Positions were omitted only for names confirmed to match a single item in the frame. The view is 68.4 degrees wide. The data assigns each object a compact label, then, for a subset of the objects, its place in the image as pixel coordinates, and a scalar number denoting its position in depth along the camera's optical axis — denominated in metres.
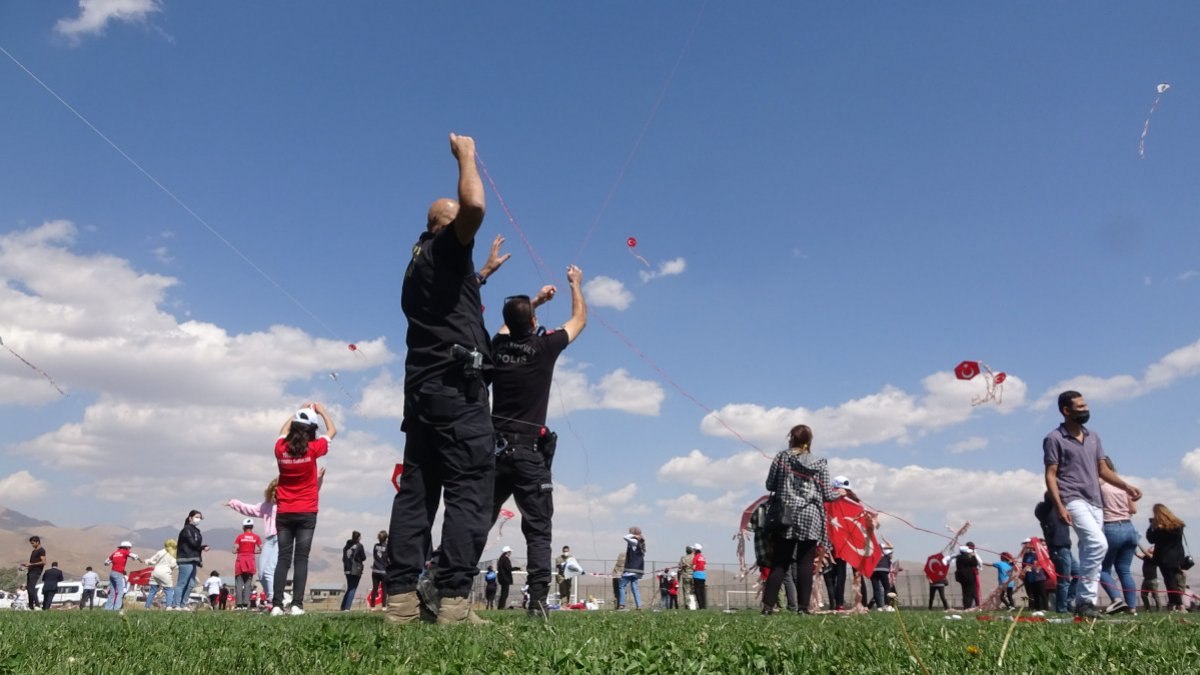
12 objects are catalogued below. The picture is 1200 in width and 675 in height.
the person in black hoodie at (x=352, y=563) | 15.46
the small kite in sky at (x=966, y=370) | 15.10
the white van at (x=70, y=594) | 58.47
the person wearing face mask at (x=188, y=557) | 14.55
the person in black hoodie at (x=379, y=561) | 16.85
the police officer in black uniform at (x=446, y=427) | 4.96
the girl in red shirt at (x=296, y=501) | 8.69
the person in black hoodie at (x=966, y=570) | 20.12
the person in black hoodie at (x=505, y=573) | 24.02
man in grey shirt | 7.76
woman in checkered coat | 7.76
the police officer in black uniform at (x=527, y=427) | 6.53
